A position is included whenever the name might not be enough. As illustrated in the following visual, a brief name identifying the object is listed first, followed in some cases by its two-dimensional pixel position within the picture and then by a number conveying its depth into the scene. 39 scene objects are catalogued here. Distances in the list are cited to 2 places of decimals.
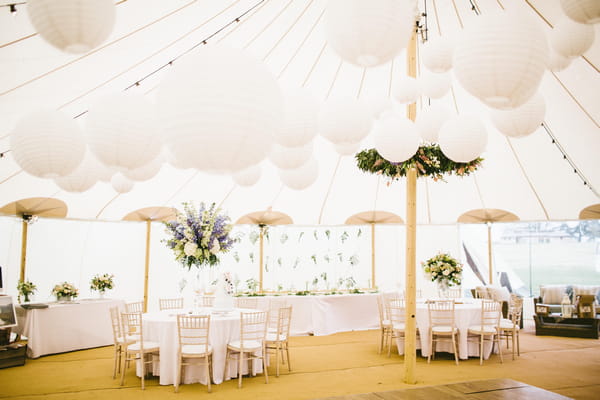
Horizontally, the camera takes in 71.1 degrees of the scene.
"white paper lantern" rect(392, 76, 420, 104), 4.17
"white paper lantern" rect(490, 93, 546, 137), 2.55
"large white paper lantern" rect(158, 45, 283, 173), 1.45
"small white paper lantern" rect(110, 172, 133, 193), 4.15
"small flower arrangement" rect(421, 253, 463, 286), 7.11
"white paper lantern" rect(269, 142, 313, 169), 3.04
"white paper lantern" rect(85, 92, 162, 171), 2.10
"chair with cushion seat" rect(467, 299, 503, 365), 6.34
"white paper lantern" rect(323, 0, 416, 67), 1.74
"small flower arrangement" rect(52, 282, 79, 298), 7.38
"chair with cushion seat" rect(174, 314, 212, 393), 4.93
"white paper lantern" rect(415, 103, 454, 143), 4.14
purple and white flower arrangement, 5.91
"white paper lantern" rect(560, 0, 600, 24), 1.87
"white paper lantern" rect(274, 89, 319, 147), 2.63
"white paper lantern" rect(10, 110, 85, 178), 2.22
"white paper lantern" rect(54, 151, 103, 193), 3.13
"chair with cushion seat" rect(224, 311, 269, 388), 5.29
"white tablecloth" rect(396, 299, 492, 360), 6.48
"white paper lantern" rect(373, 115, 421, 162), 3.14
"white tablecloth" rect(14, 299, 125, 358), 6.65
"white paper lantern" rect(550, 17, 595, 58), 2.56
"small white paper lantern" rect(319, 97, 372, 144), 2.73
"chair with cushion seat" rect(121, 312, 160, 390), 5.15
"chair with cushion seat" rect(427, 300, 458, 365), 6.26
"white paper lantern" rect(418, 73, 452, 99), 4.16
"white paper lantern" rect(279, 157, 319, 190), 3.56
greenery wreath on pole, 4.77
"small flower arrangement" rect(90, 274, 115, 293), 7.76
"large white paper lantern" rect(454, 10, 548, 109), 1.75
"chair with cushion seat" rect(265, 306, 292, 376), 5.77
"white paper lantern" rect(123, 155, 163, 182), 3.18
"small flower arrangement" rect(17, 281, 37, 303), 7.11
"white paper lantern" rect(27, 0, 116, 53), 1.56
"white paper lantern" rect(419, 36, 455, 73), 3.38
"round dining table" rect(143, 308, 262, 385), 5.20
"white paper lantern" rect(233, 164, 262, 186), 3.60
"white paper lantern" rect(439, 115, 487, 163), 2.92
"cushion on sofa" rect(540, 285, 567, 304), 9.66
